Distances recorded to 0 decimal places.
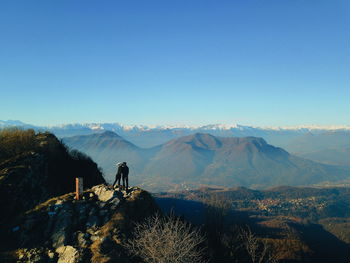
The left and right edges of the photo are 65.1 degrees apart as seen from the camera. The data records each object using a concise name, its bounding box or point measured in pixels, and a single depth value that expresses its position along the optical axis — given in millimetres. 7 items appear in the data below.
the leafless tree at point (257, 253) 48391
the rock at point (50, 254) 24847
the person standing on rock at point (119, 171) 35625
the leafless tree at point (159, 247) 25125
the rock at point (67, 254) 24312
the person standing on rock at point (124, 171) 35531
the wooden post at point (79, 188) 31969
